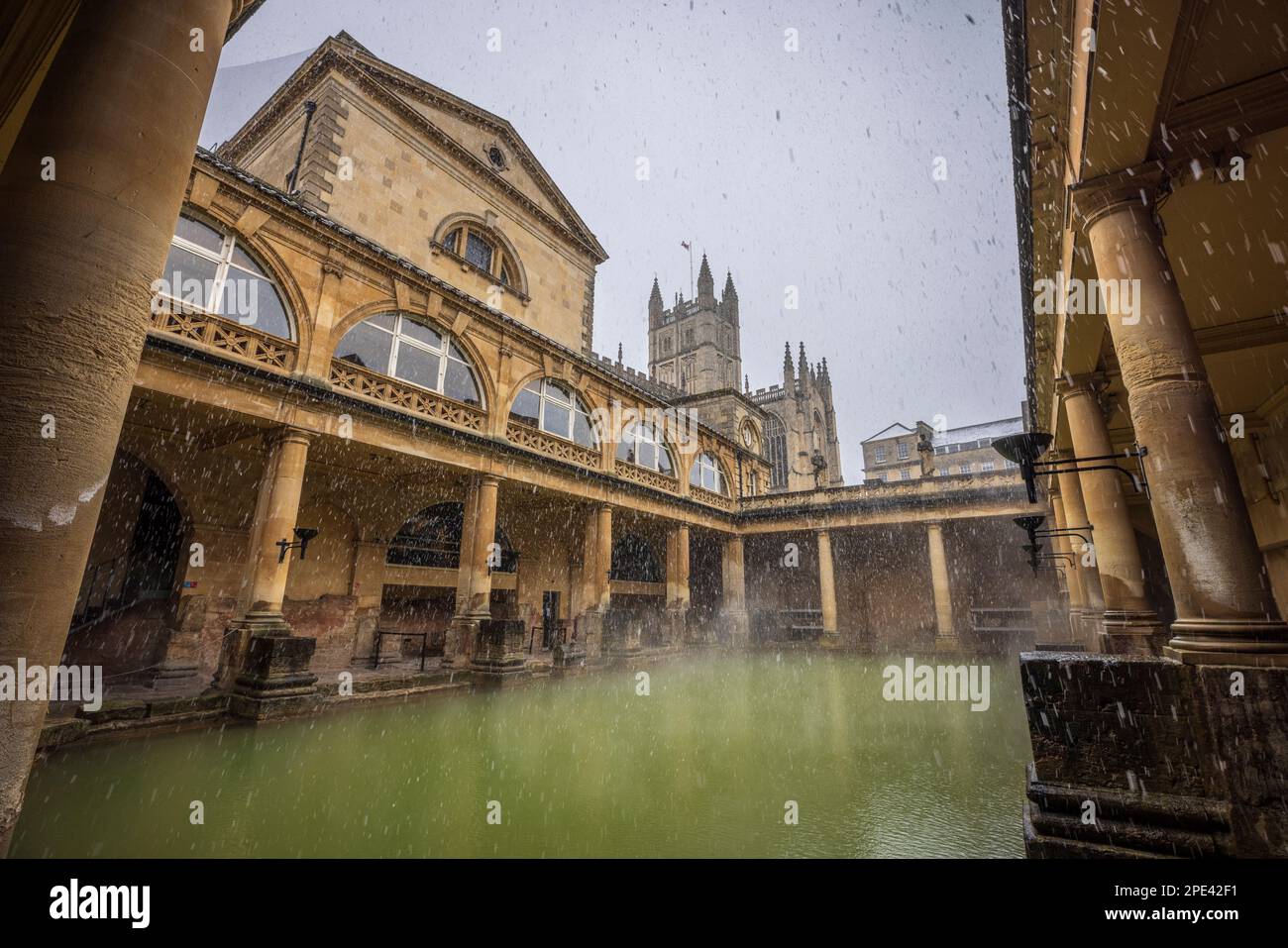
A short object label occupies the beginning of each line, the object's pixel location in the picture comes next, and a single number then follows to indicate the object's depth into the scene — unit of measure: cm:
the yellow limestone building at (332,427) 232
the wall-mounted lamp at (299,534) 932
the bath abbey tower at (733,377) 5006
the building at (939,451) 4812
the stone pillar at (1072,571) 1154
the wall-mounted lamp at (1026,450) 602
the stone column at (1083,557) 1033
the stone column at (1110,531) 722
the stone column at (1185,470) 327
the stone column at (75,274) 205
